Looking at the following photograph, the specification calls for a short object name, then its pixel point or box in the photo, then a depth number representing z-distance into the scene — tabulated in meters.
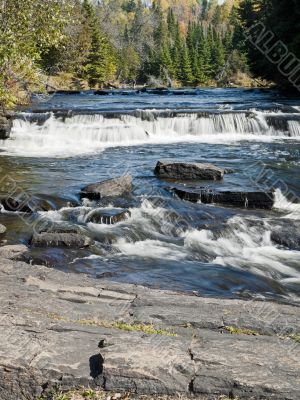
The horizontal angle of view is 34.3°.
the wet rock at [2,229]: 10.96
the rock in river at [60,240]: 10.22
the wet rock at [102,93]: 56.93
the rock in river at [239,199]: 13.18
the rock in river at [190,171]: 15.85
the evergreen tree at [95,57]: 80.19
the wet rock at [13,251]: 9.20
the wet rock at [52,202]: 13.03
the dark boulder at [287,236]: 10.61
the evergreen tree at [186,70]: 102.88
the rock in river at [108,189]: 13.72
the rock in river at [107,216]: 11.86
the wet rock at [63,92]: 60.17
